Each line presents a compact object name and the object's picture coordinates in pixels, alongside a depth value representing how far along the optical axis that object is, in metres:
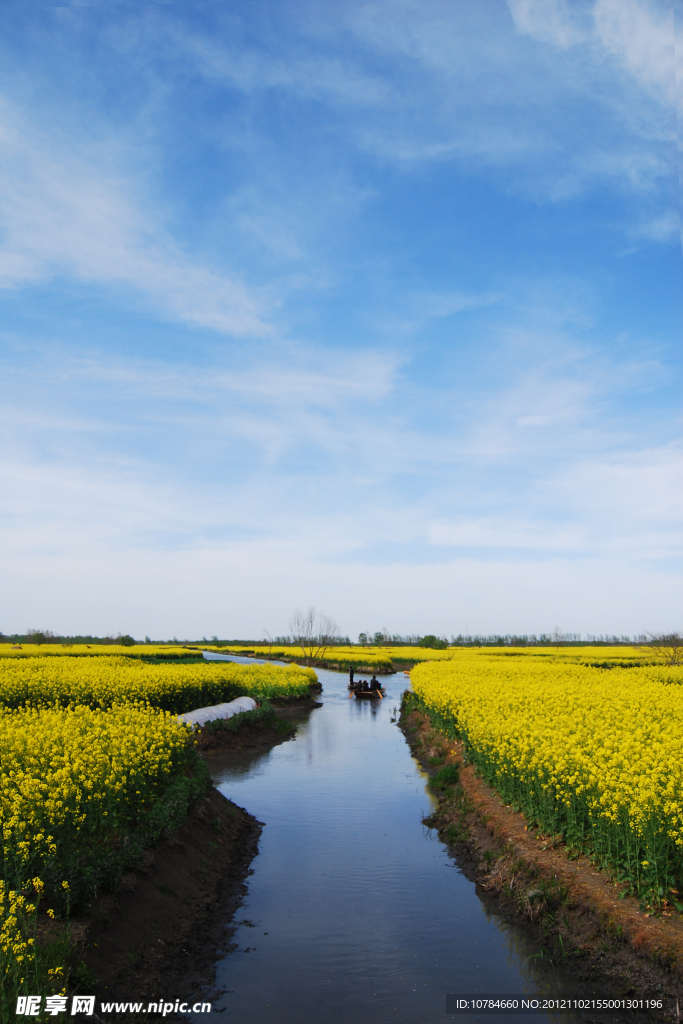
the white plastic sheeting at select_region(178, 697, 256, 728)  21.88
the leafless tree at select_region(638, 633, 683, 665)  50.94
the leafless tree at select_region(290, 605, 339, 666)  83.38
